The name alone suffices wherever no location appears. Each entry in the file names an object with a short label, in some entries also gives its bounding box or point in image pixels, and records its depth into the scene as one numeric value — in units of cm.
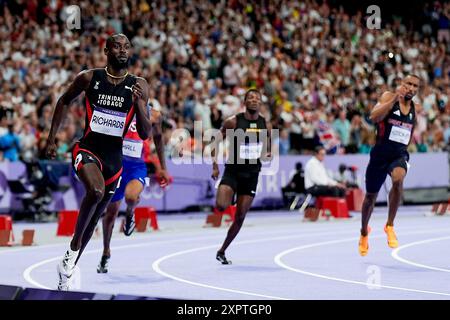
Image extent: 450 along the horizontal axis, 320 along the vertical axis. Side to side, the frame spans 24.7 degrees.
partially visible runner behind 1211
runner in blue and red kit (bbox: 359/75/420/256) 1346
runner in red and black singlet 991
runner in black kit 1320
